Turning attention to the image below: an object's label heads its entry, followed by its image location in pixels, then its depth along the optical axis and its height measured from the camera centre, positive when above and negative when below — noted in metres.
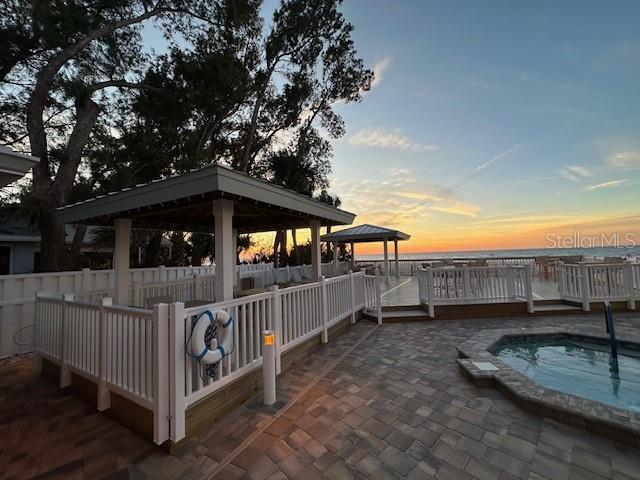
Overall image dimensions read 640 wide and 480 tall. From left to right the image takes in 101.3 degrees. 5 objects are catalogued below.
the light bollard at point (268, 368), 2.84 -1.24
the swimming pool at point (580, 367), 3.06 -1.78
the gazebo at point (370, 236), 12.06 +0.73
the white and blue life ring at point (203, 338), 2.21 -0.72
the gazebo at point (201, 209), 3.07 +0.77
